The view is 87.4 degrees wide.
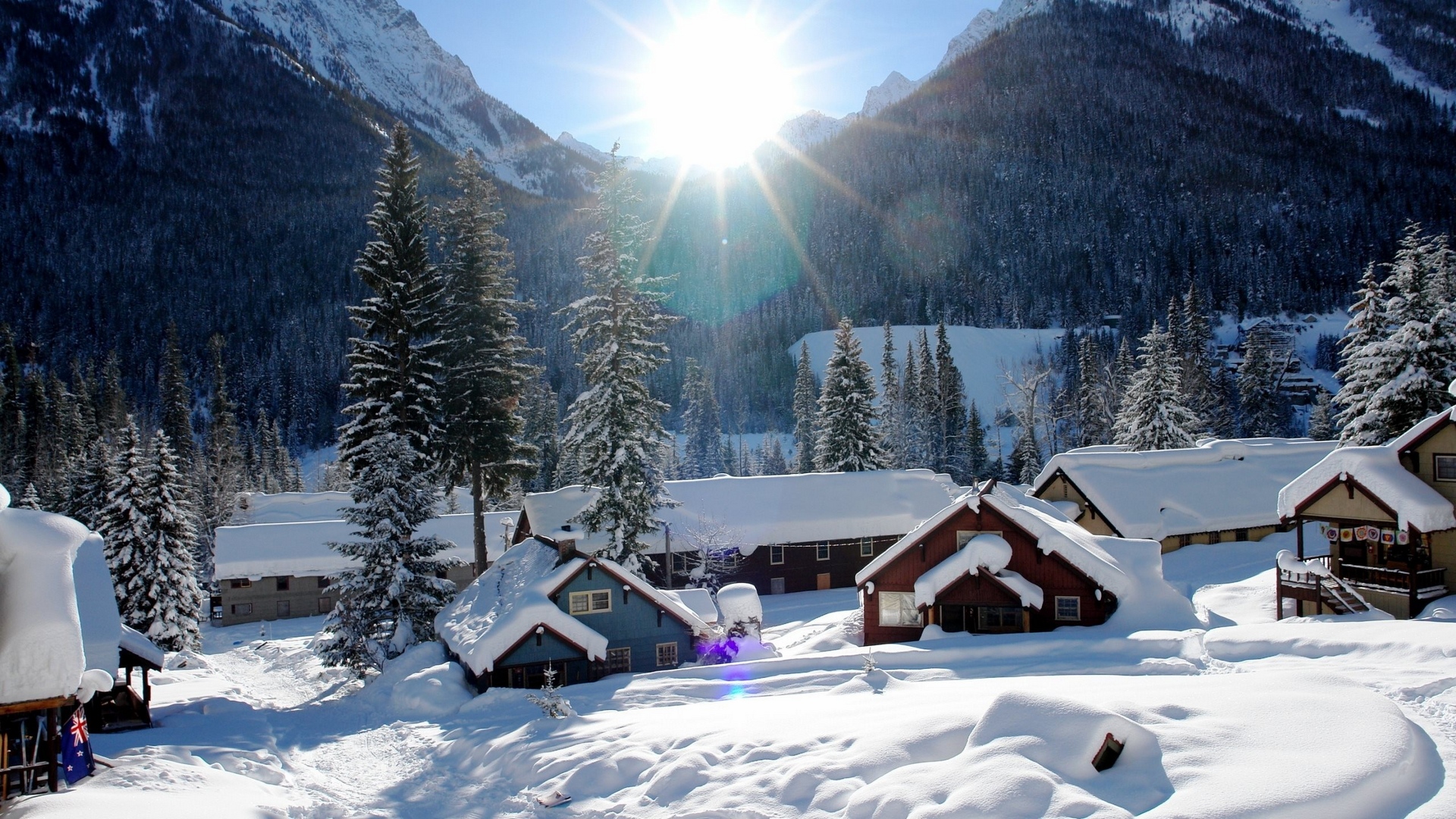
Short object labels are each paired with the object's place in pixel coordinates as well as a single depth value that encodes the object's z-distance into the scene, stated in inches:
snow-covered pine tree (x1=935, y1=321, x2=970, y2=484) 2709.2
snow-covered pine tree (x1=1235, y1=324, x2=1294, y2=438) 2564.0
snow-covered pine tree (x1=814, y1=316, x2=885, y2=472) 1886.1
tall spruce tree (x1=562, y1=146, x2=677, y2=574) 1202.0
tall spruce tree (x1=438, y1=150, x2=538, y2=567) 1209.4
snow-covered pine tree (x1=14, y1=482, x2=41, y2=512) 1673.2
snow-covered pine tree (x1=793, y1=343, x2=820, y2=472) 2952.8
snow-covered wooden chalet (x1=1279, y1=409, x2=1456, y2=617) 892.6
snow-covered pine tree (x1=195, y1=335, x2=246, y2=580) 2529.5
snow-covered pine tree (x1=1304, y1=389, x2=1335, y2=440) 2484.0
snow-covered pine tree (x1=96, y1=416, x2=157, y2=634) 1325.0
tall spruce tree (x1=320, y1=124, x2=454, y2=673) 1047.0
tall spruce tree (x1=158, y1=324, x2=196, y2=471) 3166.8
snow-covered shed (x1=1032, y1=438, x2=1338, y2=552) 1421.0
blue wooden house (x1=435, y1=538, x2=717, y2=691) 938.7
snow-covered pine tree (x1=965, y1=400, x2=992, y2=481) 2701.8
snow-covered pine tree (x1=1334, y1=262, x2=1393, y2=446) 1275.8
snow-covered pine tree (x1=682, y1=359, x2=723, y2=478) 3508.9
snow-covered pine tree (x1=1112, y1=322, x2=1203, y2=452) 1877.5
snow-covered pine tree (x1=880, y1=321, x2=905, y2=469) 2731.3
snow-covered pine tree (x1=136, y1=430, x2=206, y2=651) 1338.6
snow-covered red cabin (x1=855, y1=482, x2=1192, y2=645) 971.9
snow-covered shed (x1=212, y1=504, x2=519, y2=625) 1809.8
